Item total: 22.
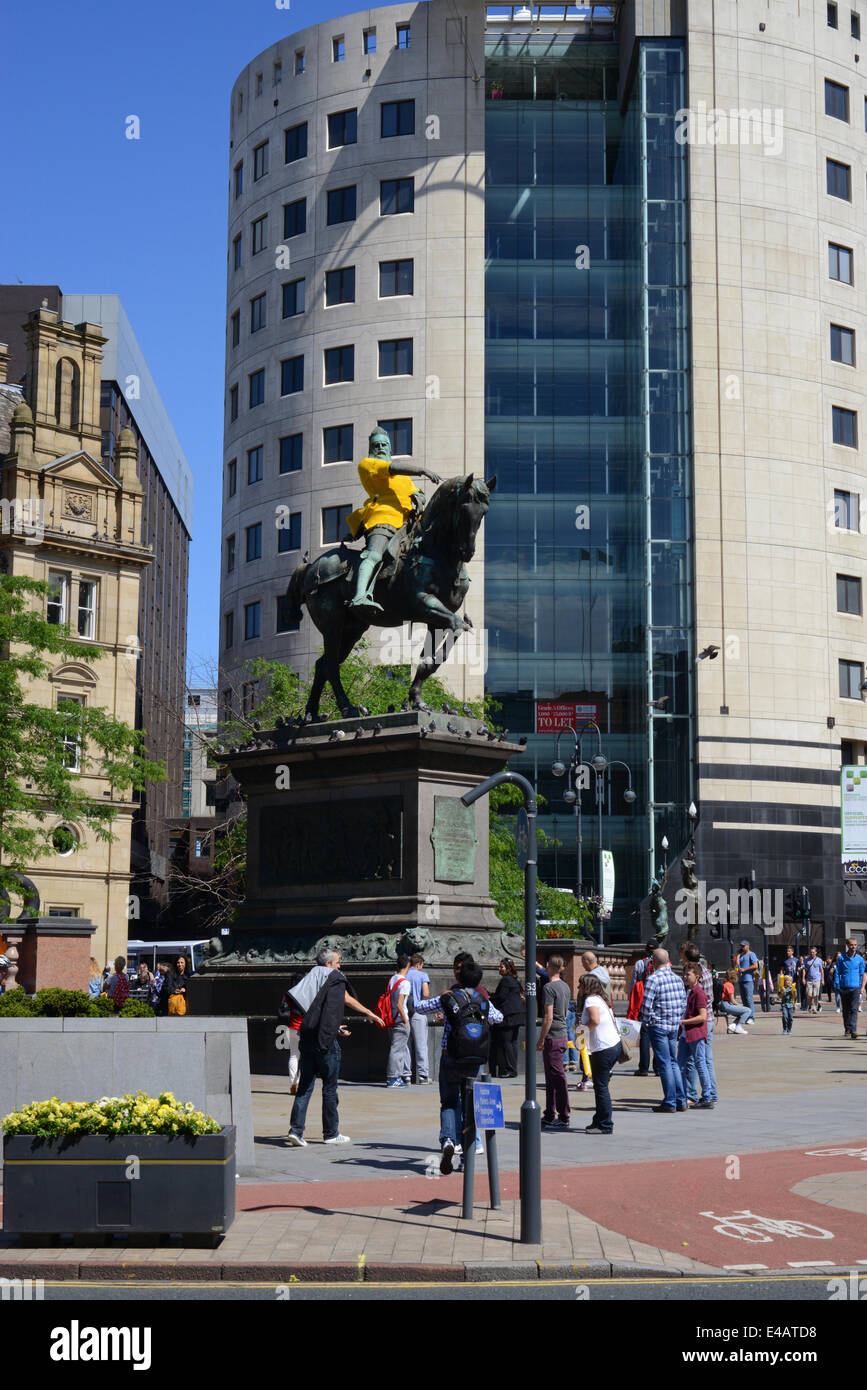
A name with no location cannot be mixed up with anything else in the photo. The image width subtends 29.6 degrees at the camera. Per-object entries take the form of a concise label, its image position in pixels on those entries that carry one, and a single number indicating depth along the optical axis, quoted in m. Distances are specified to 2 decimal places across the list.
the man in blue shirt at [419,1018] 21.78
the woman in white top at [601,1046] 17.62
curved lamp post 11.51
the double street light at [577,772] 55.68
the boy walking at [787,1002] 37.37
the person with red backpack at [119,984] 32.22
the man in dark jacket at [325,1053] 16.45
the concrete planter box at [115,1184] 11.46
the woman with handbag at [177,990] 30.98
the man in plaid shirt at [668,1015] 20.00
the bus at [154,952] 70.31
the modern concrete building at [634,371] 72.94
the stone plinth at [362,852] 23.80
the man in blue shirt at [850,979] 33.16
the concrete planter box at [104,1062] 14.40
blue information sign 12.55
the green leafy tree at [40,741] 41.25
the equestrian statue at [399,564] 24.62
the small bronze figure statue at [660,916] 48.09
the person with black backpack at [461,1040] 13.95
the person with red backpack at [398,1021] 21.58
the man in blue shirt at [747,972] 42.06
